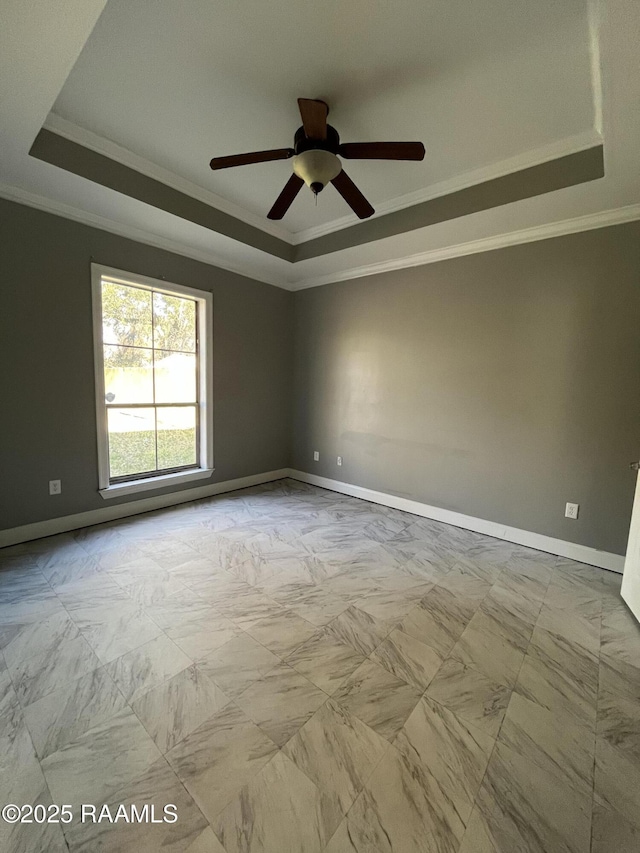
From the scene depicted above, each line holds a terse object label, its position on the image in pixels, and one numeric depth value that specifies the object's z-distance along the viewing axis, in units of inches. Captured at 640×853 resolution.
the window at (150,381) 118.1
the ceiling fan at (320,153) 67.8
